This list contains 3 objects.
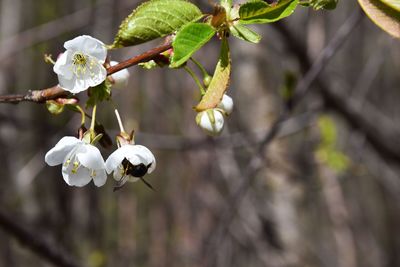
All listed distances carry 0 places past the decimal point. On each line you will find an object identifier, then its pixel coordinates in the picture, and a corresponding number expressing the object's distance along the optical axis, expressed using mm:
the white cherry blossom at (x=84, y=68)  506
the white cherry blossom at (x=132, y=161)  517
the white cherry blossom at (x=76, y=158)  516
